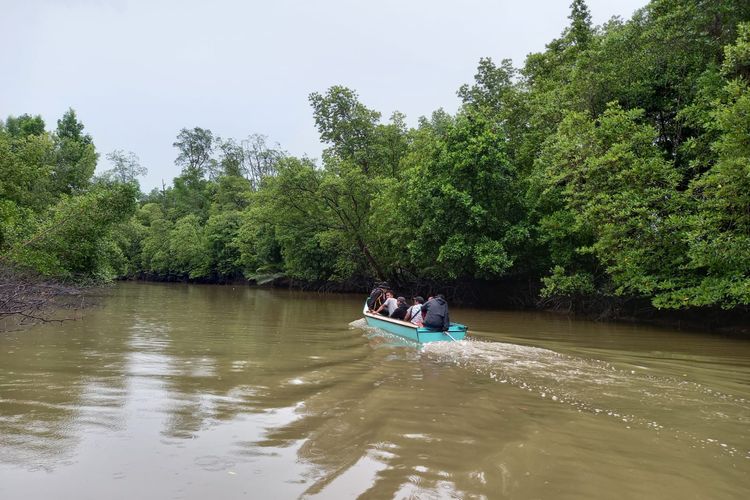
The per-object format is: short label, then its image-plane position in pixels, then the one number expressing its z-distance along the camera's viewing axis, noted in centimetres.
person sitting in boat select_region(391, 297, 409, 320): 1384
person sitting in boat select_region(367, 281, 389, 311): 1622
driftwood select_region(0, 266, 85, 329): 1161
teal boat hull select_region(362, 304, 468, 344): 1097
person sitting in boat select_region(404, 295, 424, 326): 1284
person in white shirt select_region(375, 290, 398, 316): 1462
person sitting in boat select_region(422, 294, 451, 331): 1112
